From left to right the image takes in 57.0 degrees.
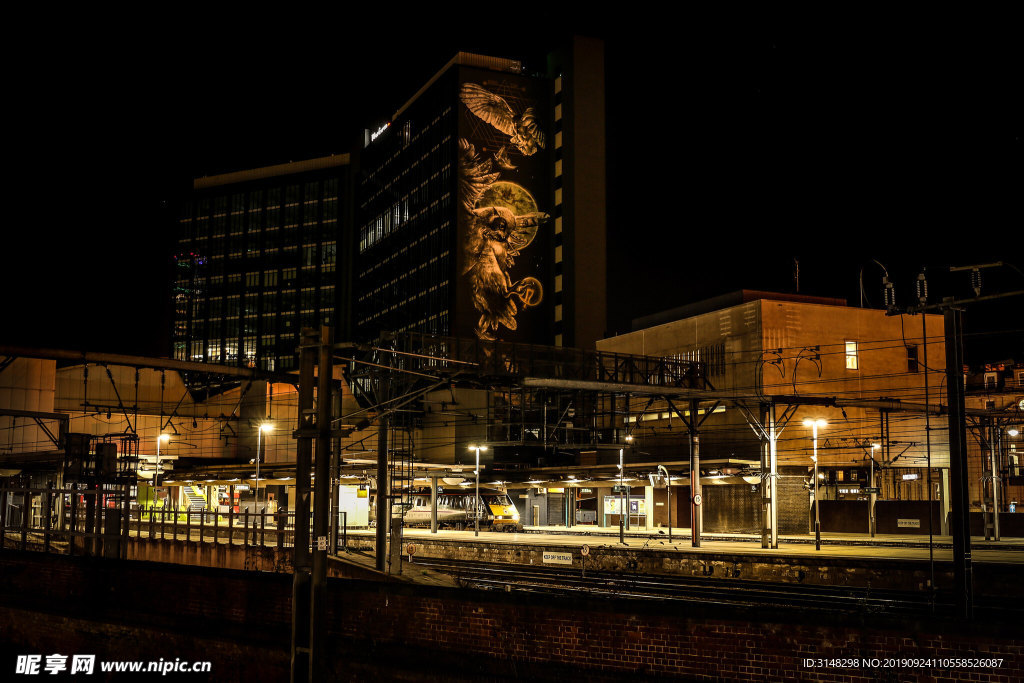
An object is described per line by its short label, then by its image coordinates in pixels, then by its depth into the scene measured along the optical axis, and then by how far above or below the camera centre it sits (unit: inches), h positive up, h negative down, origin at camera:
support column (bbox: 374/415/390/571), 976.3 -69.3
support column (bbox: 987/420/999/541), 1529.5 -49.6
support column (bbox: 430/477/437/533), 1779.0 -133.1
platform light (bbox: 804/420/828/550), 1259.8 -118.3
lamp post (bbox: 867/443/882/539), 1608.0 -130.1
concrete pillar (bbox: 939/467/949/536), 1771.7 -132.1
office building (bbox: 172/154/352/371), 5531.5 +1058.8
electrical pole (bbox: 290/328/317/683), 629.9 -62.7
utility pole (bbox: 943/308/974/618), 620.4 -20.0
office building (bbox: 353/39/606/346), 3764.8 +957.7
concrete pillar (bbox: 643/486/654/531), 2121.1 -152.8
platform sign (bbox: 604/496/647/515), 2096.5 -155.8
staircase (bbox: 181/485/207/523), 2475.4 -161.8
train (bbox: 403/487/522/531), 2027.6 -169.3
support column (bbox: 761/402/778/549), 1312.7 -67.7
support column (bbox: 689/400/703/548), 1348.4 -73.7
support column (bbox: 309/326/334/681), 627.5 -52.0
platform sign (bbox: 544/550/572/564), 1082.7 -139.7
